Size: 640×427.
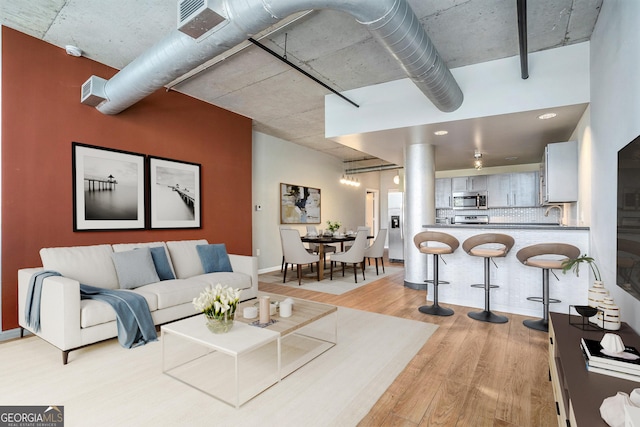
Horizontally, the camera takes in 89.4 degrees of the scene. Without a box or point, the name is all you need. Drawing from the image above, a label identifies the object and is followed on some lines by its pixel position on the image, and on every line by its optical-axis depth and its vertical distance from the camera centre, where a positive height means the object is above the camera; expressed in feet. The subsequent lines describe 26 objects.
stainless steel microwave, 24.53 +1.04
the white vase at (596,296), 6.95 -1.84
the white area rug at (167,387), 6.30 -3.95
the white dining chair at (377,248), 21.01 -2.25
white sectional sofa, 8.76 -2.51
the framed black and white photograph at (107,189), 12.28 +1.07
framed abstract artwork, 24.61 +0.78
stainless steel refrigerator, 27.76 -1.43
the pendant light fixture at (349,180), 30.37 +3.20
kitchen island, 12.27 -2.62
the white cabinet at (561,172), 13.54 +1.74
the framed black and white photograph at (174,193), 14.74 +1.02
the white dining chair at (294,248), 18.71 -1.97
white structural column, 17.49 +0.56
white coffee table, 6.98 -3.95
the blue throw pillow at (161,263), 12.53 -1.90
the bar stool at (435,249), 13.26 -1.53
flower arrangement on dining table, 24.47 -1.02
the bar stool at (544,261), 11.13 -1.73
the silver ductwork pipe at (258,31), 7.26 +4.58
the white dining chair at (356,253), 19.38 -2.37
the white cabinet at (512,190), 22.86 +1.68
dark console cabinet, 3.91 -2.39
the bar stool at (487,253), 12.28 -1.55
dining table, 19.69 -1.65
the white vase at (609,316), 6.53 -2.11
